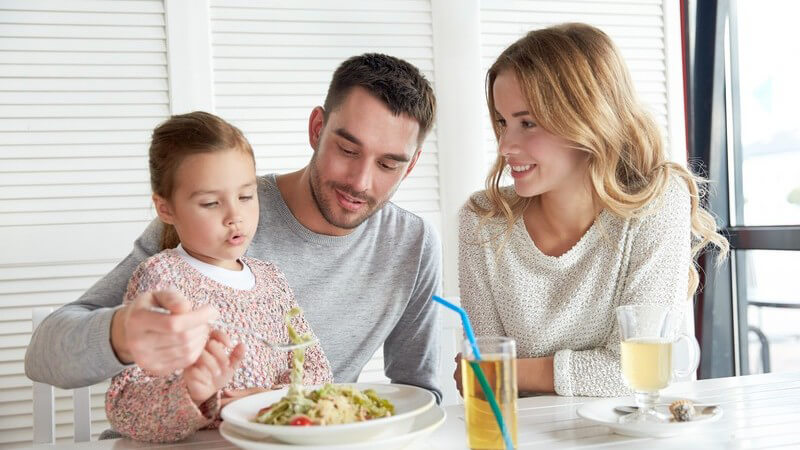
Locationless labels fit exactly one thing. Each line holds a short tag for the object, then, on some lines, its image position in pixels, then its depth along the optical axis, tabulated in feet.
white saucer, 3.86
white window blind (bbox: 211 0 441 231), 9.05
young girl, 4.78
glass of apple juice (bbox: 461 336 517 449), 3.51
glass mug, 4.14
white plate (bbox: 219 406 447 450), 3.42
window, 10.44
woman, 6.07
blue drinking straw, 3.47
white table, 3.86
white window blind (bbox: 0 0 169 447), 8.39
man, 6.01
